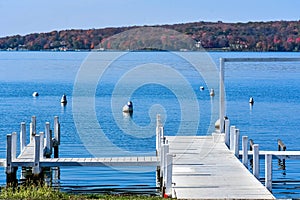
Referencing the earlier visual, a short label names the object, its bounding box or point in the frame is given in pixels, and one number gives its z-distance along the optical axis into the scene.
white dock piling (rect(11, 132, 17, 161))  20.38
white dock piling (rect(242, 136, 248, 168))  20.02
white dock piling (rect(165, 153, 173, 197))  16.05
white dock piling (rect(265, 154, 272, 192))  17.59
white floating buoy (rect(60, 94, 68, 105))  59.01
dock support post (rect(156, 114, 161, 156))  23.34
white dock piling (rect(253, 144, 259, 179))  18.42
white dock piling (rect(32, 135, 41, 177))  19.75
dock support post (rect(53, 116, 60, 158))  27.12
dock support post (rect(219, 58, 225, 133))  23.59
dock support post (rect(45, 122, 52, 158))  24.14
